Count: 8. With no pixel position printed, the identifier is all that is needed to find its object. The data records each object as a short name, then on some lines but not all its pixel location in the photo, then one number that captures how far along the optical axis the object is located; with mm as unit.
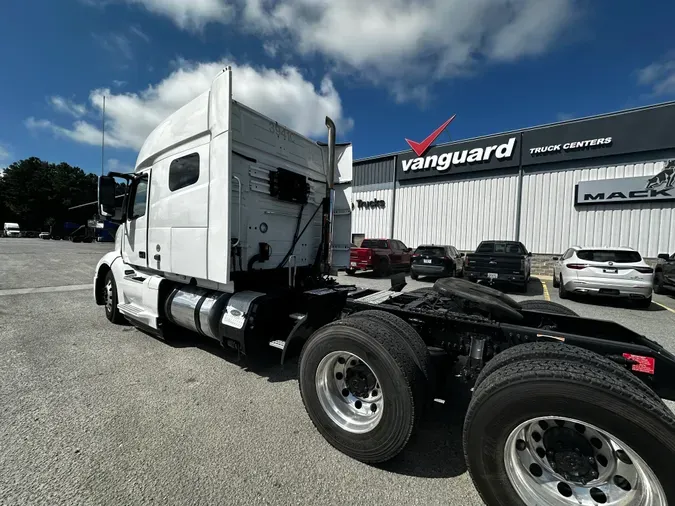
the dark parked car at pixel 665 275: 9953
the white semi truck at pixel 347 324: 1715
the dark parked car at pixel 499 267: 10172
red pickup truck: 13703
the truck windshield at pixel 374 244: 14500
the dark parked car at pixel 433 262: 12484
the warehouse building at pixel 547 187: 14391
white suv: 7773
